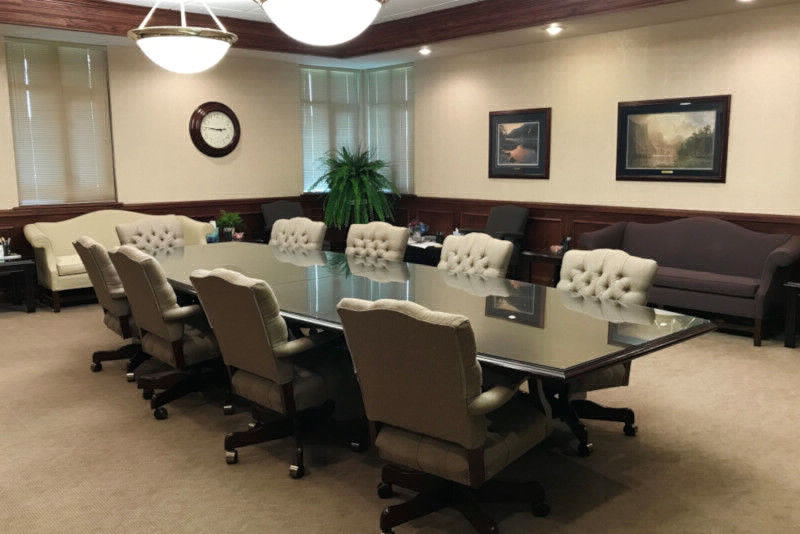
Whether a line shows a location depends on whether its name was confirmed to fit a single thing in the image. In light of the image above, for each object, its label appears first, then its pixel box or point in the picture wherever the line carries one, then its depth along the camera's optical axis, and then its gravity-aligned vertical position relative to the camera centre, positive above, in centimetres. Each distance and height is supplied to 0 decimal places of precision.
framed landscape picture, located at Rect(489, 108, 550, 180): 740 +35
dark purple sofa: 526 -71
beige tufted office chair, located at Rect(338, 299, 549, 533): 233 -81
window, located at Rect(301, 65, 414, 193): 906 +81
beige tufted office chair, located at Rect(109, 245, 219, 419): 368 -83
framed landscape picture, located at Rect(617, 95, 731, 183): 607 +32
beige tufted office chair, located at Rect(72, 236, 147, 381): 425 -66
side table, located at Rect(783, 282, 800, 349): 516 -105
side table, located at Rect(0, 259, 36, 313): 641 -87
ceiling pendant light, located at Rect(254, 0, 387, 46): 343 +80
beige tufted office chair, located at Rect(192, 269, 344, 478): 301 -78
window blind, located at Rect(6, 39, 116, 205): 702 +59
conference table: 254 -62
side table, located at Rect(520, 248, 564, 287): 668 -78
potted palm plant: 860 -18
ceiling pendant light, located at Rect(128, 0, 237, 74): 434 +84
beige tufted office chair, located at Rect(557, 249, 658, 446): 329 -58
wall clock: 810 +57
